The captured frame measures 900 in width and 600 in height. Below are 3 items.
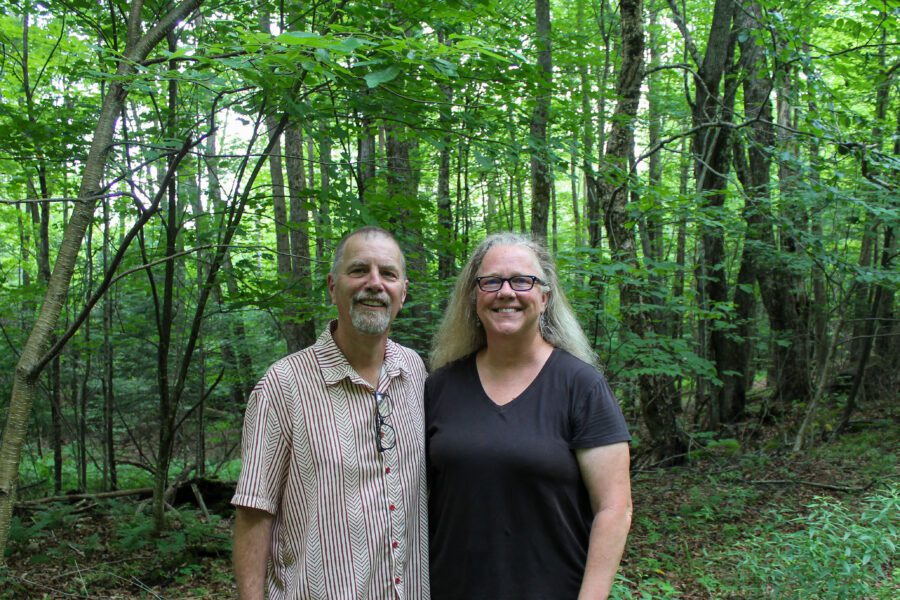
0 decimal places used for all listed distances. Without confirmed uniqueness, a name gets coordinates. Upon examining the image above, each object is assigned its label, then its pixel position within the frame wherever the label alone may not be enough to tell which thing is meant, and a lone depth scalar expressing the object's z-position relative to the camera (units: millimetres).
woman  2035
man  2023
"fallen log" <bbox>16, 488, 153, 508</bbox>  6784
